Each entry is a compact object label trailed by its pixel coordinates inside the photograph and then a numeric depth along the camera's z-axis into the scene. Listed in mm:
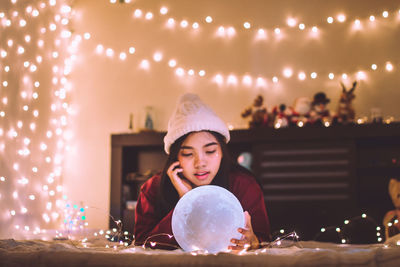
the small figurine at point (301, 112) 3924
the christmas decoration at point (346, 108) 3848
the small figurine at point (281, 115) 3923
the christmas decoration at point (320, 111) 3889
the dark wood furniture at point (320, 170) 3707
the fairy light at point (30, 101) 3270
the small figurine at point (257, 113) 3975
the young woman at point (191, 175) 1815
